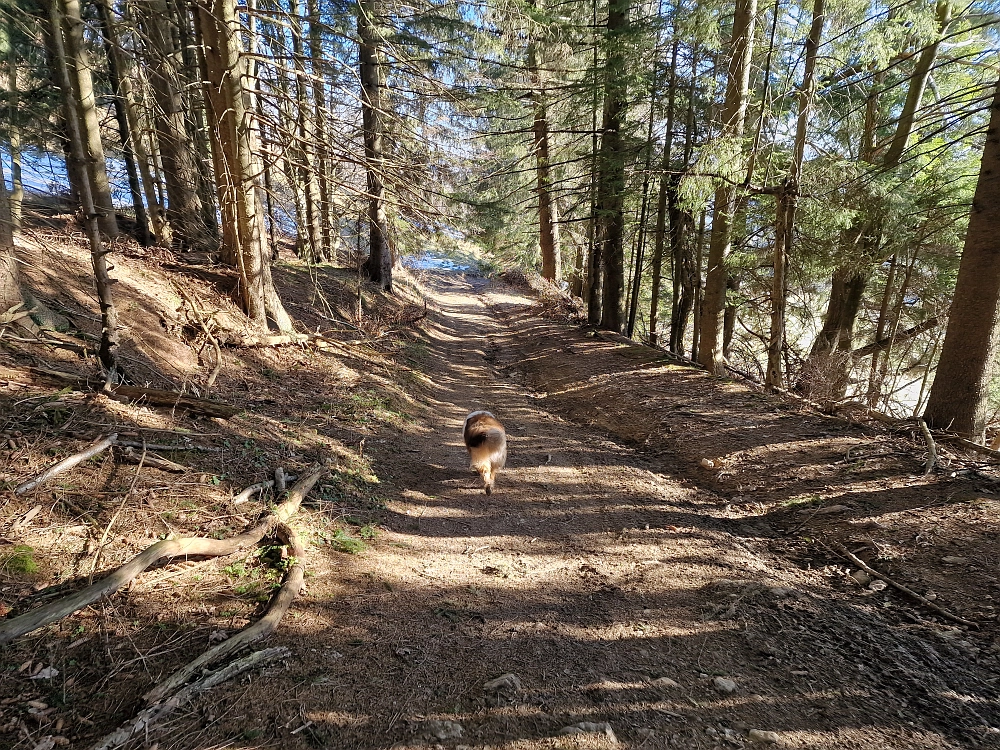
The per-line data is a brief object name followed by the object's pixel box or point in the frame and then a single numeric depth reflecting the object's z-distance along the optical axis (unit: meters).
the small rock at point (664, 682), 2.86
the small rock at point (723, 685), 2.83
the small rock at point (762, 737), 2.46
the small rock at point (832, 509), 4.86
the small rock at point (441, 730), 2.40
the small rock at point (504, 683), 2.74
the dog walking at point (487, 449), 5.67
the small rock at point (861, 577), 3.96
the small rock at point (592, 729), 2.47
